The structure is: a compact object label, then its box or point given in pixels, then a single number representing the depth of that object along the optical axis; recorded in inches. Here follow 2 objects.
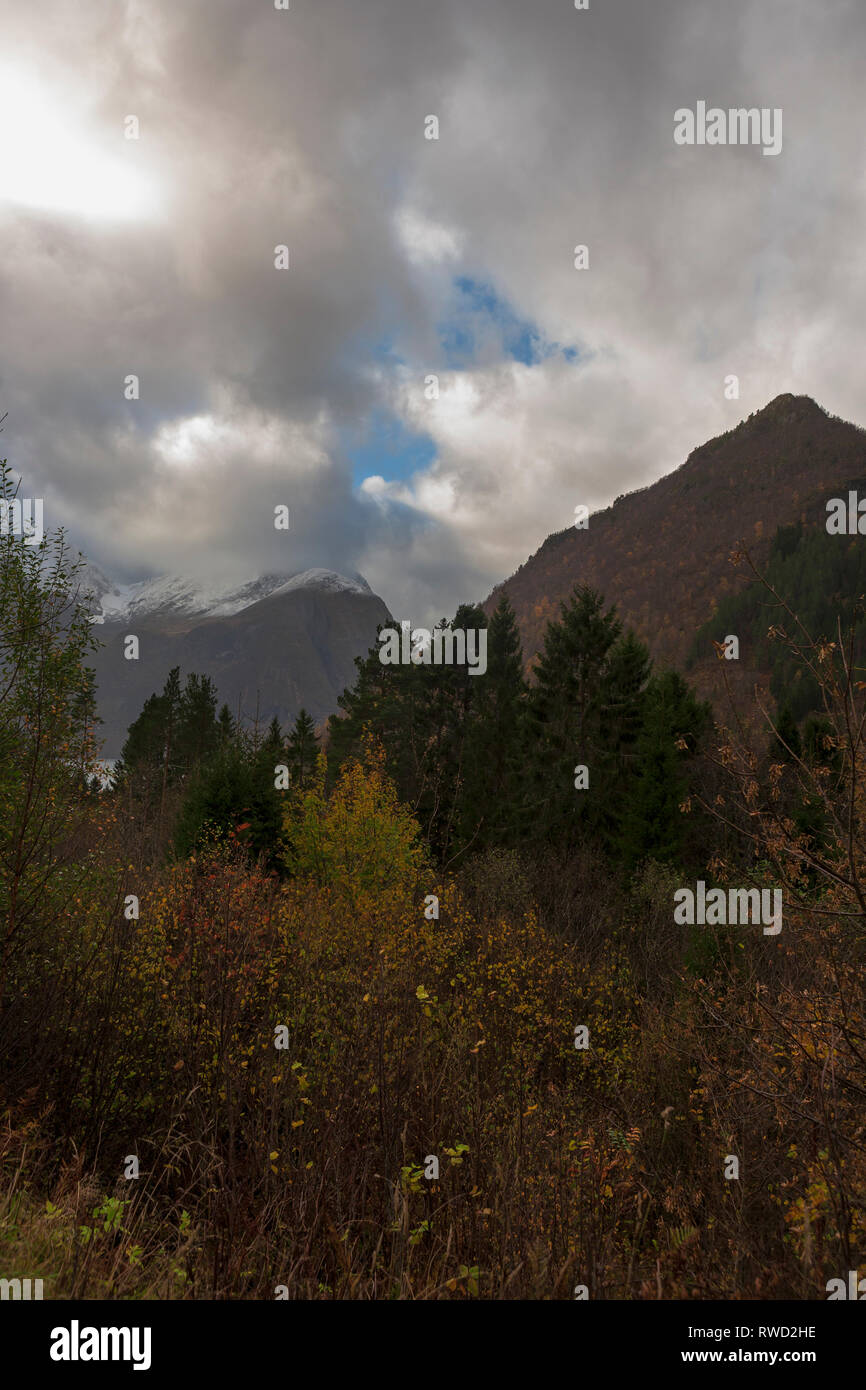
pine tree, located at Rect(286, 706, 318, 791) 1941.4
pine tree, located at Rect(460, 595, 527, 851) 1327.5
